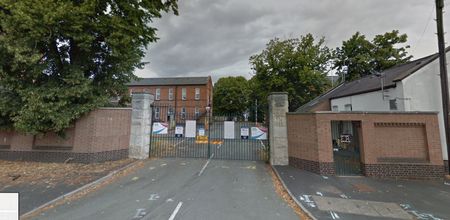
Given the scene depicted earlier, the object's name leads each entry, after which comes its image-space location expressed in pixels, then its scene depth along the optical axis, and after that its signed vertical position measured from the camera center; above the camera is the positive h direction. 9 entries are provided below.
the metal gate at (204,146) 10.90 -1.48
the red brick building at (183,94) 41.84 +7.24
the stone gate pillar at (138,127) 10.98 +0.05
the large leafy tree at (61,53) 7.55 +3.51
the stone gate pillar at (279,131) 10.05 -0.18
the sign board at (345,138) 10.28 -0.56
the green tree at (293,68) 20.19 +6.40
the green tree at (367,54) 21.33 +8.39
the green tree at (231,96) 51.62 +8.46
